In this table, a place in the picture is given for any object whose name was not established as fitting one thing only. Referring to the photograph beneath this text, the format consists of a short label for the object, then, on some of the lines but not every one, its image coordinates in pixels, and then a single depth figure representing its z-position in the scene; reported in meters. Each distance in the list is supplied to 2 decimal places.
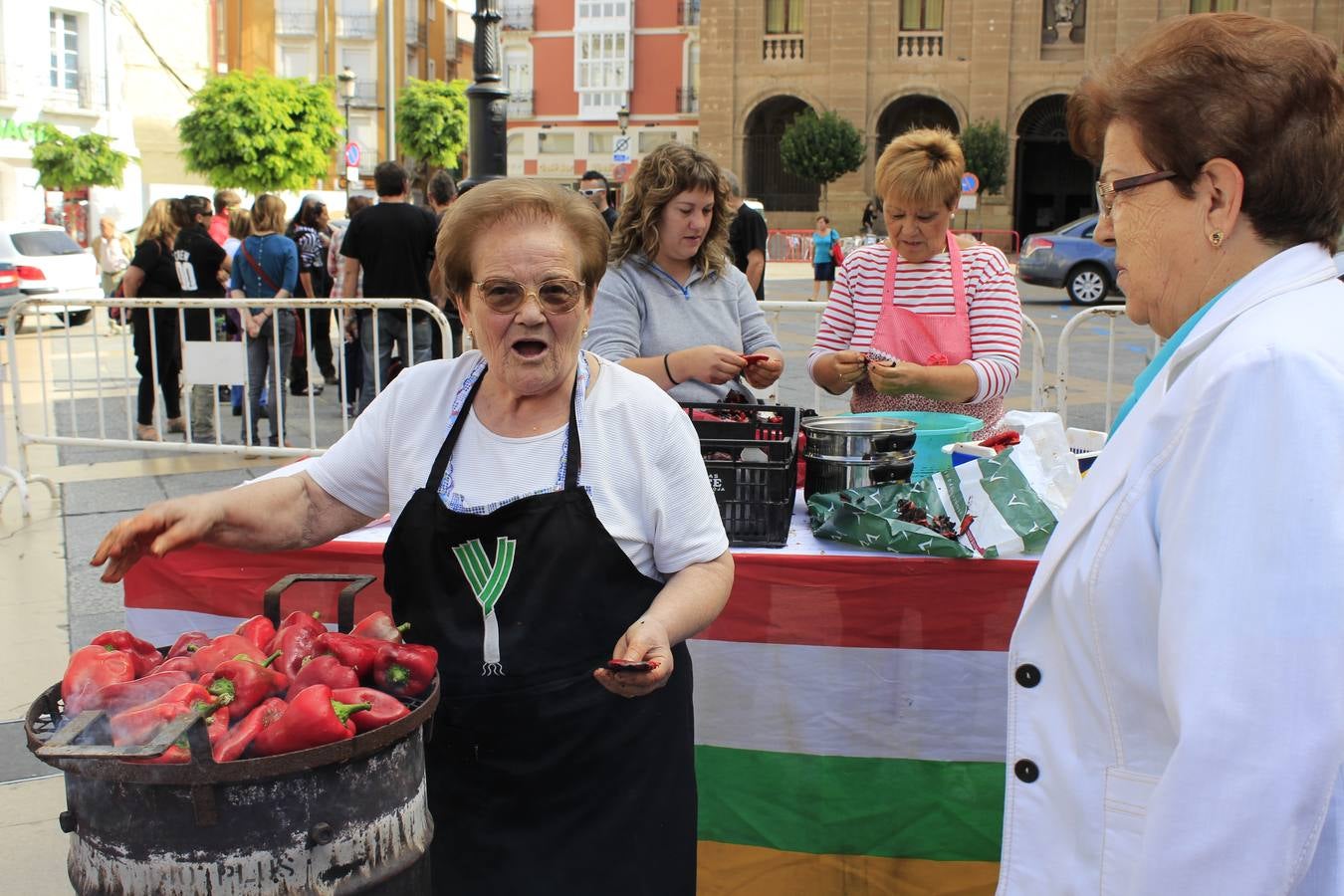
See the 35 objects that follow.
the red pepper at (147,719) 1.82
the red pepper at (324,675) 1.99
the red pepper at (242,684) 1.93
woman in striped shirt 3.89
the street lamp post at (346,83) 31.17
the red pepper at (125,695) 1.91
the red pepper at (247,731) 1.81
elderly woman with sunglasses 2.21
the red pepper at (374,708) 1.93
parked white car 19.81
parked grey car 20.75
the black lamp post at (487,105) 9.16
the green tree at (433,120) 54.16
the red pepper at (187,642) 2.19
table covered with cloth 3.08
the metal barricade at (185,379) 7.62
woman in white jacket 1.32
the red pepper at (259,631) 2.17
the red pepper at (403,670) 2.05
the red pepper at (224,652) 2.05
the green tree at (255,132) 39.06
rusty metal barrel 1.79
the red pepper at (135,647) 2.12
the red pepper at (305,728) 1.84
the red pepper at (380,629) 2.16
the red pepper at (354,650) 2.06
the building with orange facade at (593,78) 53.19
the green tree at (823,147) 40.75
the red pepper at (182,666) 2.03
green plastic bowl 3.45
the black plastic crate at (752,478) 3.08
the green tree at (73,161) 34.69
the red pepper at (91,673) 1.95
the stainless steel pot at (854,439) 3.18
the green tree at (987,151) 39.38
